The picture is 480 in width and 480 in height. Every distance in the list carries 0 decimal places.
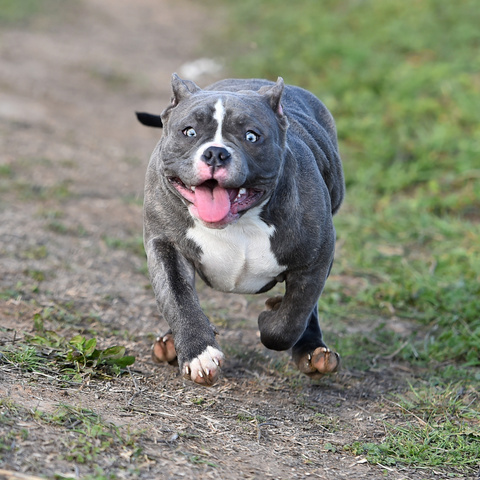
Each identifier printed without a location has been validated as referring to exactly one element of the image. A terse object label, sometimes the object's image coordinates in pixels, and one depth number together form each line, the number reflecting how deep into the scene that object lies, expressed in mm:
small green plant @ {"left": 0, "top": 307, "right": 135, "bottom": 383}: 7719
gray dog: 7227
